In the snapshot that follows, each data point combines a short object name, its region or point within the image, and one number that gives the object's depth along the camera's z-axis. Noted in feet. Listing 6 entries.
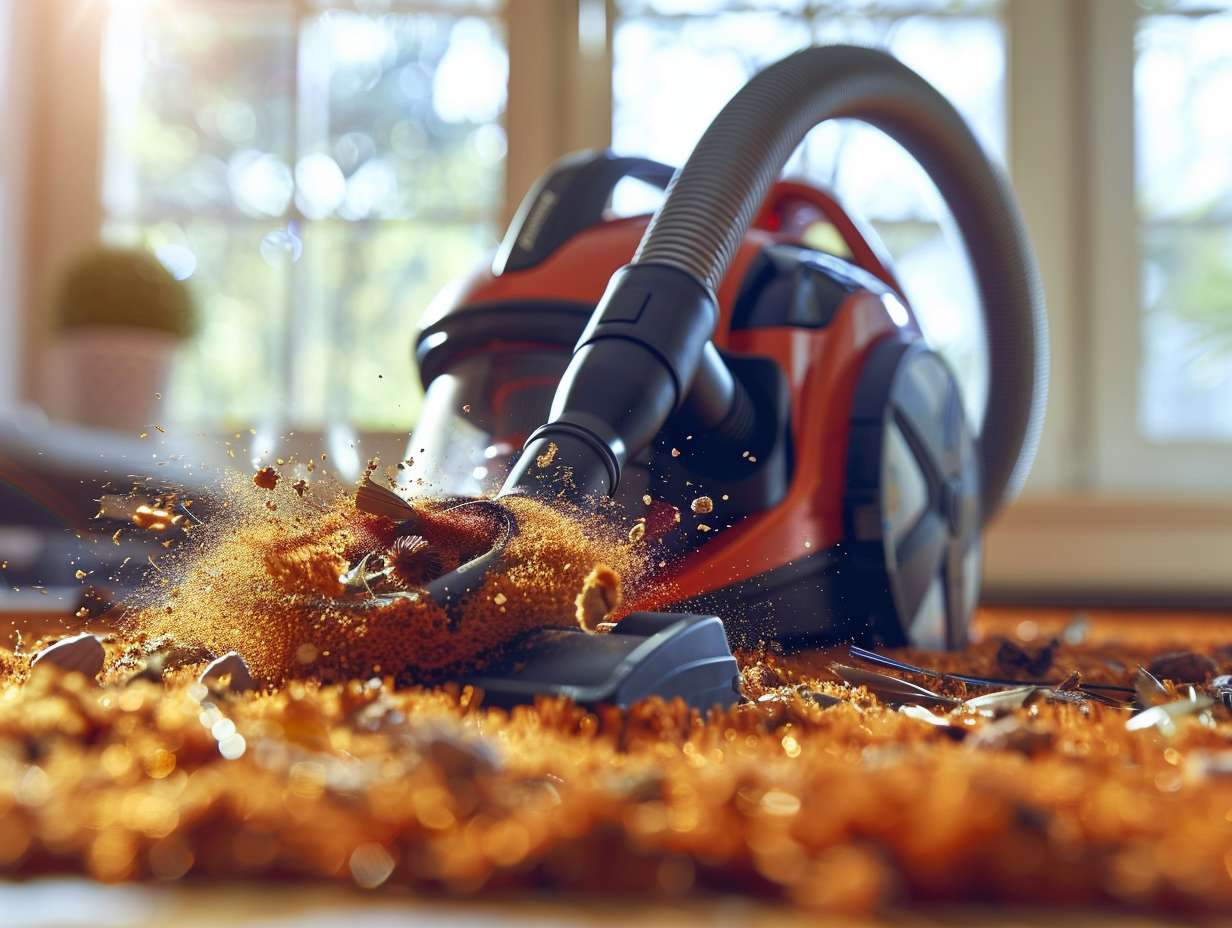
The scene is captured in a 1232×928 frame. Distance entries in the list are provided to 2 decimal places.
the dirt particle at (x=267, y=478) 2.28
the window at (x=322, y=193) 8.94
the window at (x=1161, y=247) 8.80
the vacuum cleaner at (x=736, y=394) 2.27
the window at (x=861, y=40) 8.90
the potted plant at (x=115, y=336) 7.50
